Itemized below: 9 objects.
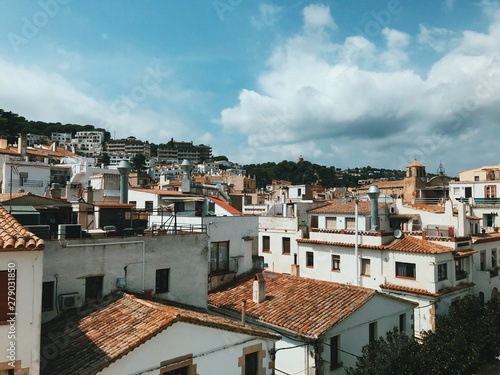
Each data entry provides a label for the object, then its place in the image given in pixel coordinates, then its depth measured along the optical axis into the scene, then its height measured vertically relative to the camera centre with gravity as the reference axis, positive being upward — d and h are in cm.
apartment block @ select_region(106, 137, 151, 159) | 18612 +2727
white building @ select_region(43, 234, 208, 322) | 1218 -243
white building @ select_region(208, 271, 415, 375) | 1568 -519
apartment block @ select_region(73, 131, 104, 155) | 18138 +3131
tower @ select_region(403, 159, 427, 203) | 6300 +391
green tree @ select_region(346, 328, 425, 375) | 1580 -679
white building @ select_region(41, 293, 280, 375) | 967 -395
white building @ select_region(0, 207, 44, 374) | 818 -219
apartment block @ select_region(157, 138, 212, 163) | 19622 +2501
